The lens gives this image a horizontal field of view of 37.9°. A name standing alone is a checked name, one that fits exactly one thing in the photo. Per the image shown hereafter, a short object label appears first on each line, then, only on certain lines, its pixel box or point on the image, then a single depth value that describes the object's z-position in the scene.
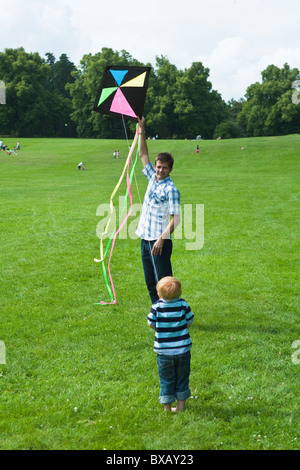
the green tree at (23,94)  69.56
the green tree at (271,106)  67.12
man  4.98
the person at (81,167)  35.18
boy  3.90
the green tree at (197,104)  67.94
